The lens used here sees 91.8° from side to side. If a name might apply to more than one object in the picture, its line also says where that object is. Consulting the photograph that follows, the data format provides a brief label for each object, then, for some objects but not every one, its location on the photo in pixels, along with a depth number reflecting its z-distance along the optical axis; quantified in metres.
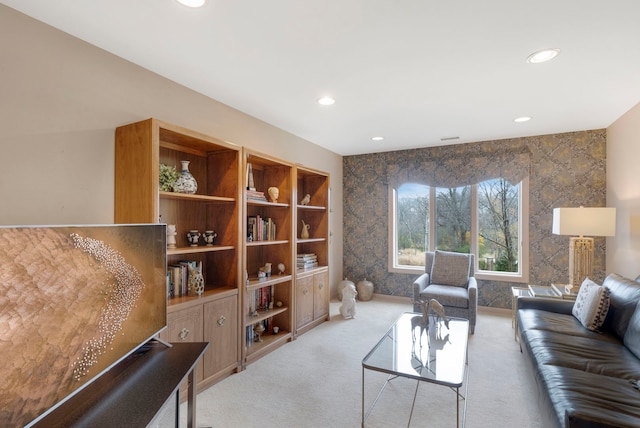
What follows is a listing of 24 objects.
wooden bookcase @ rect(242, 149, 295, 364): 3.16
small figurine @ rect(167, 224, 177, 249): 2.39
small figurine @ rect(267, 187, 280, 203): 3.37
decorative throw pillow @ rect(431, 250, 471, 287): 4.02
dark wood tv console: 1.20
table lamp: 3.07
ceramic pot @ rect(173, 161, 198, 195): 2.35
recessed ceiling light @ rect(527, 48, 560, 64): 2.05
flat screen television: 1.00
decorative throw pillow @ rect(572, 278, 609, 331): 2.36
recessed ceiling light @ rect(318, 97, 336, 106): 2.92
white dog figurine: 4.18
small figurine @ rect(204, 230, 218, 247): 2.72
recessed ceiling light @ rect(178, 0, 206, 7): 1.60
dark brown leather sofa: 1.42
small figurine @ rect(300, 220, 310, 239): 4.12
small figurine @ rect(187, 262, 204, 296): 2.47
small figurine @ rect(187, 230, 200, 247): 2.62
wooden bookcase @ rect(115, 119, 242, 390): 2.09
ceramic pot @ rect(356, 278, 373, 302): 5.01
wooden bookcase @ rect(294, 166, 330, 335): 3.65
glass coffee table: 1.87
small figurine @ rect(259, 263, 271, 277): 3.25
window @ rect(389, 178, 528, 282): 4.32
